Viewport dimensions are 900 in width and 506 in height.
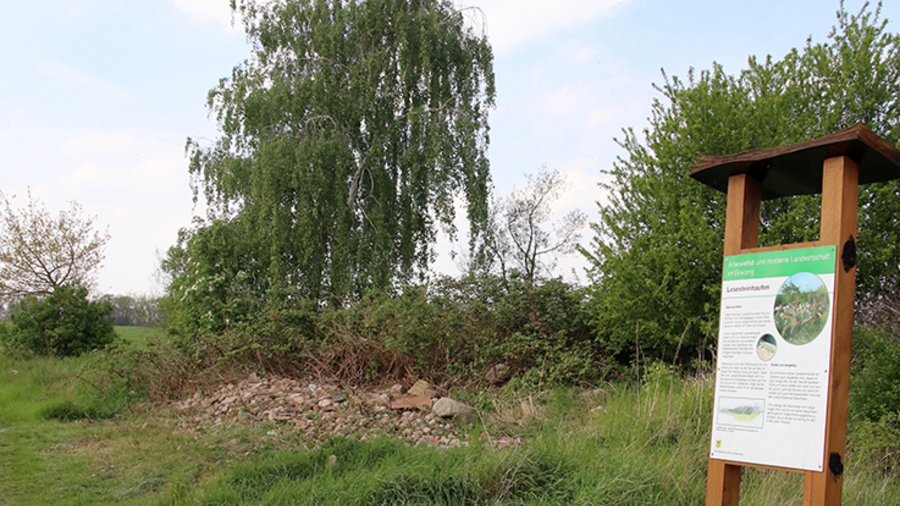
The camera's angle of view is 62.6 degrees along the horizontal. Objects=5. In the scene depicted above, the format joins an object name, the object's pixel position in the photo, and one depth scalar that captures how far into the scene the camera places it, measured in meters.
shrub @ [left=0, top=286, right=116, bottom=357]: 16.02
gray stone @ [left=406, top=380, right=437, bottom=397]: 9.05
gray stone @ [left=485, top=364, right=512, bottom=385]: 9.74
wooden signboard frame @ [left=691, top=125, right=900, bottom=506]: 3.29
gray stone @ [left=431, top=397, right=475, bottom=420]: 7.97
